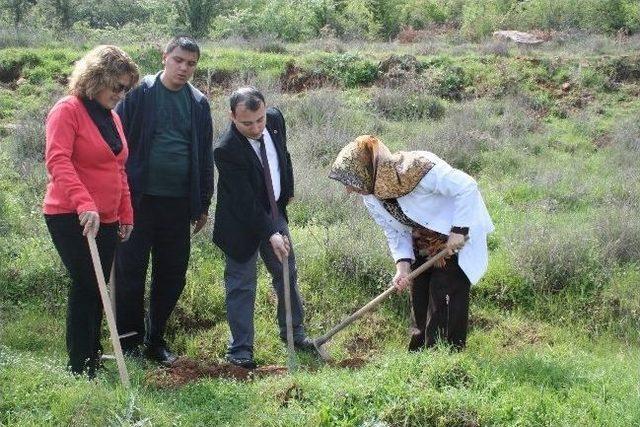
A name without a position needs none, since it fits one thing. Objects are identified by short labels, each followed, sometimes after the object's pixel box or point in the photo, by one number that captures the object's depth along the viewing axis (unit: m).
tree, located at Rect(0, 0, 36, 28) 21.45
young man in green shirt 4.25
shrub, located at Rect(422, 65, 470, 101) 14.09
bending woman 3.88
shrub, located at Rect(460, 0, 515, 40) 22.78
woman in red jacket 3.56
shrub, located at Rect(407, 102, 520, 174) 9.72
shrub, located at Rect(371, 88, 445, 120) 12.48
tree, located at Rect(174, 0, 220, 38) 20.53
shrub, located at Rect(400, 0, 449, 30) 27.95
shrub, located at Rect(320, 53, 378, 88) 14.82
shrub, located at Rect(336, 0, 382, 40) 23.95
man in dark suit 4.25
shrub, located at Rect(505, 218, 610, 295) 5.71
